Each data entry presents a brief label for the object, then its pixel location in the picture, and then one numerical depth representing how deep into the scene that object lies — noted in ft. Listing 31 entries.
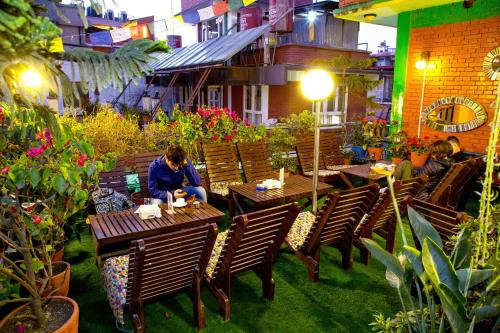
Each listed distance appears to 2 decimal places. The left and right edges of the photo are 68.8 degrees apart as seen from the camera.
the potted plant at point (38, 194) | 8.48
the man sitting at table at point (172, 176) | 16.34
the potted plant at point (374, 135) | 29.40
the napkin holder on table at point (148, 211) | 13.10
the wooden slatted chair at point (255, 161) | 21.62
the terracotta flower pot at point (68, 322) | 8.25
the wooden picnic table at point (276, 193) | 16.44
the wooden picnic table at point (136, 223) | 11.78
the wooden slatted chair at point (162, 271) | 8.43
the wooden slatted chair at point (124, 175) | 18.34
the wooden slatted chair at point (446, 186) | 17.26
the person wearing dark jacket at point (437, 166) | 18.12
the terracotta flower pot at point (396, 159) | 27.48
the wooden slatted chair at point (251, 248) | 9.74
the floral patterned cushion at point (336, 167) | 25.00
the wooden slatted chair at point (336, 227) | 12.00
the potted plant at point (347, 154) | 27.31
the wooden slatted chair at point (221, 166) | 20.79
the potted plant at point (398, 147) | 27.71
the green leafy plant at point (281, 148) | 25.16
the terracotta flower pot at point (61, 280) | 11.24
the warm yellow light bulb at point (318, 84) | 14.06
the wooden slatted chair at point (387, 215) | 13.16
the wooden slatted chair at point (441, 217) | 10.05
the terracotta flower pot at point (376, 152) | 29.25
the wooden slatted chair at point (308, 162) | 23.31
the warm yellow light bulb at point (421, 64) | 27.94
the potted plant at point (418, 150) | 26.53
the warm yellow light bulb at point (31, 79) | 5.10
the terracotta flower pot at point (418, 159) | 26.55
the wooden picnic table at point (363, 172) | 21.01
